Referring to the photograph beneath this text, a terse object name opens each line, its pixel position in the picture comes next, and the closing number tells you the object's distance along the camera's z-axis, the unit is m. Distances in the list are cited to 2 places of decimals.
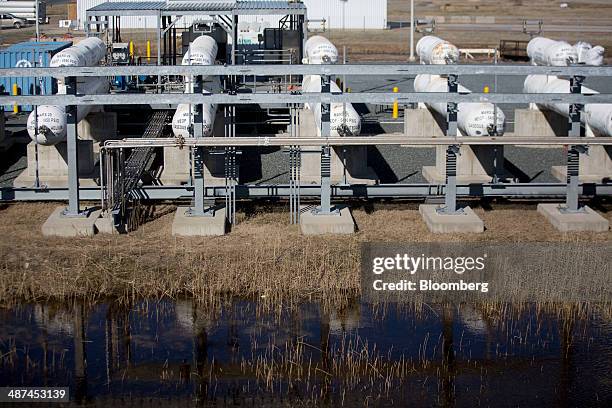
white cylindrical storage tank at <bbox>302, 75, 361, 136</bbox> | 18.75
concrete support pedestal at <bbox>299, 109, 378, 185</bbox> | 19.12
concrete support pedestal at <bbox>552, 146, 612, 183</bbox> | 19.83
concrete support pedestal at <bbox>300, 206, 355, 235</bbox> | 15.62
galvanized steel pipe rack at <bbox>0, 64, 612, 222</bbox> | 15.62
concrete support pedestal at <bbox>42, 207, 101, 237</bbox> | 15.38
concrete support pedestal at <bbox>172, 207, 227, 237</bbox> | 15.59
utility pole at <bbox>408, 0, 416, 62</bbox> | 45.44
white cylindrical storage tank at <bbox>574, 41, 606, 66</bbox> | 23.42
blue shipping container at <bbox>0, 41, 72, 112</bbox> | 27.81
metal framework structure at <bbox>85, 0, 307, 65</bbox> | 25.44
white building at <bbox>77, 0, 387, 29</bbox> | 59.00
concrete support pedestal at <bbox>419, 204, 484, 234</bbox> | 15.79
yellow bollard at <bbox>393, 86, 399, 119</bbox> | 23.20
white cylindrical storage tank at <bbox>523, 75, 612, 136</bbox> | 19.11
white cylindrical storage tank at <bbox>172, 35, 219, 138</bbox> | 18.23
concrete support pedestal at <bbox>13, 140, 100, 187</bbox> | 19.38
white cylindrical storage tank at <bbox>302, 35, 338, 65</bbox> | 22.88
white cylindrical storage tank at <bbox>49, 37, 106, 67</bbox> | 21.11
